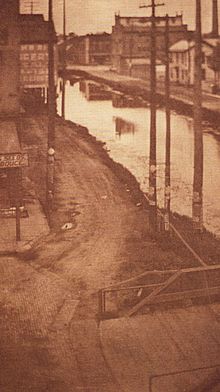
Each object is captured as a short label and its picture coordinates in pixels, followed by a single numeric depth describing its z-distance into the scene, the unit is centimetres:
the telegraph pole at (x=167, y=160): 1930
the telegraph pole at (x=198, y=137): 1912
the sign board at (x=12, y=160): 1953
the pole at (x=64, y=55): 4643
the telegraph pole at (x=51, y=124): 2180
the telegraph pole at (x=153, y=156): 1989
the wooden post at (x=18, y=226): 1923
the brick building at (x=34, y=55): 4081
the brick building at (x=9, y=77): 2316
